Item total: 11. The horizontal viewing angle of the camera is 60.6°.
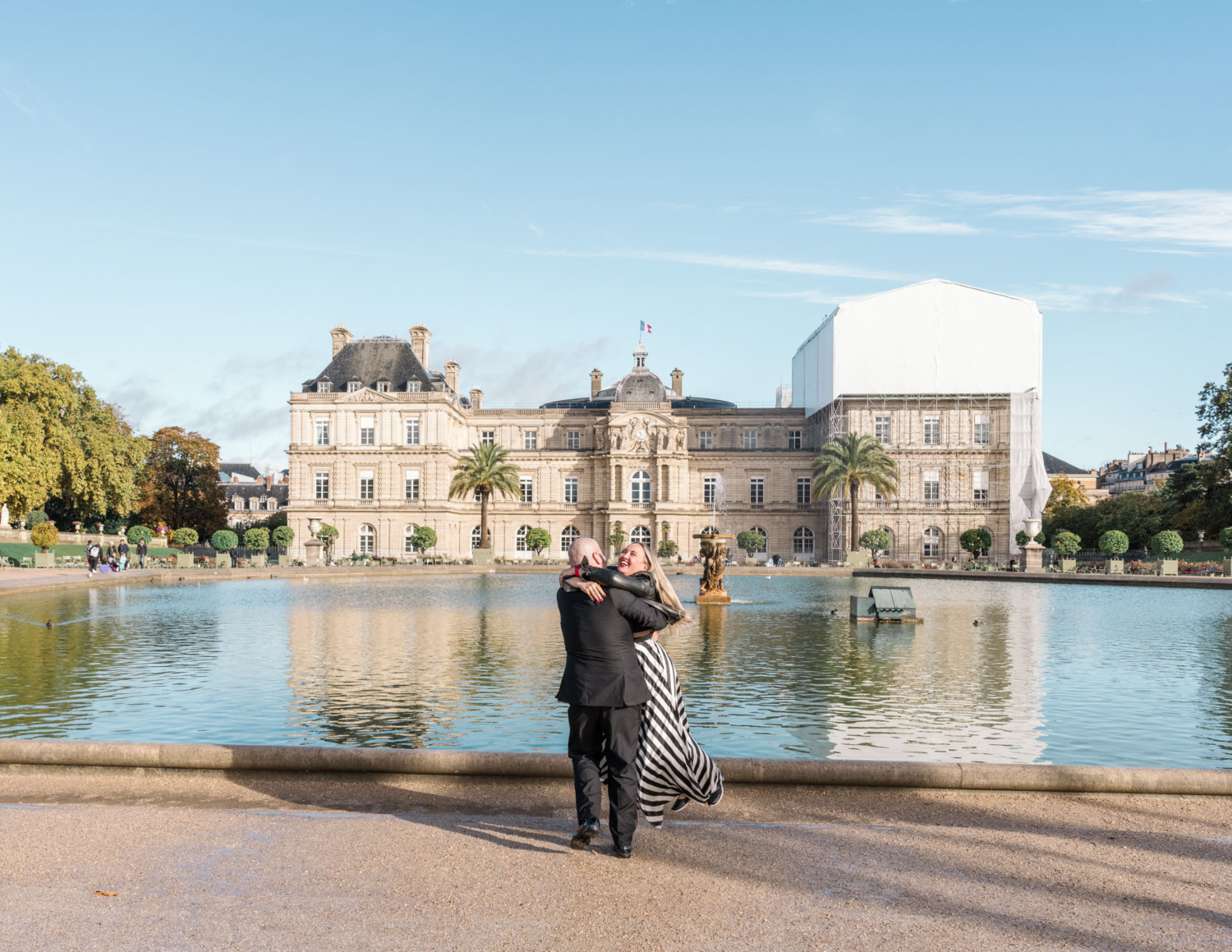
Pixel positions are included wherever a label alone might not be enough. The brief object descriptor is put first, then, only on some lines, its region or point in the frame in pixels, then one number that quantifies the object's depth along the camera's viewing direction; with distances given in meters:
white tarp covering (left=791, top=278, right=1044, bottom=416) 73.50
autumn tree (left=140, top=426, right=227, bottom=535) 77.88
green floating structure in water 25.08
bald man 6.36
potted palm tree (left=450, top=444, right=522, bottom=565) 66.88
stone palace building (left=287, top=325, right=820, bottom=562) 75.88
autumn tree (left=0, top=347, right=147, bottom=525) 51.09
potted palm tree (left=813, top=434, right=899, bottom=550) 66.06
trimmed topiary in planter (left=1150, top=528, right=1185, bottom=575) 48.66
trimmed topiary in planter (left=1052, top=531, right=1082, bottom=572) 52.94
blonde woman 6.48
